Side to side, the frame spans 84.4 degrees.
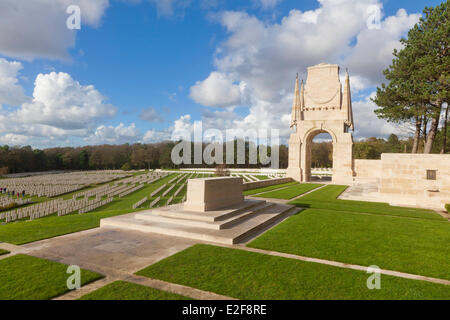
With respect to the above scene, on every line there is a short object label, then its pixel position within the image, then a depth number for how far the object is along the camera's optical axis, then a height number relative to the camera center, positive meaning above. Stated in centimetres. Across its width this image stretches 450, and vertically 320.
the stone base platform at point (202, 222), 717 -199
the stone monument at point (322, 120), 2858 +516
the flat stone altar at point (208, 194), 889 -117
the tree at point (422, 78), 1694 +623
